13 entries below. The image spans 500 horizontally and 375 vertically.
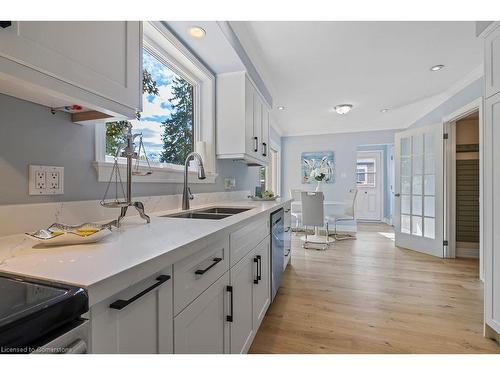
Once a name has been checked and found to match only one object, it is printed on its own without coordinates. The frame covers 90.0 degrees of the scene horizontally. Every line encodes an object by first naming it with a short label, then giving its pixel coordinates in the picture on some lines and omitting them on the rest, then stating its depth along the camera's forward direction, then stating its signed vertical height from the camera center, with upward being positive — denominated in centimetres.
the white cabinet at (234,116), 242 +70
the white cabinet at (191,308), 57 -38
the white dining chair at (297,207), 516 -41
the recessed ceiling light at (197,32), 177 +113
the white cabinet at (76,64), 67 +39
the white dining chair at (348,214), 474 -52
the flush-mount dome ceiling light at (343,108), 405 +130
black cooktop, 37 -20
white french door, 365 -3
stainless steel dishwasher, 206 -54
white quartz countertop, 52 -18
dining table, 470 -45
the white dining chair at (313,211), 420 -39
